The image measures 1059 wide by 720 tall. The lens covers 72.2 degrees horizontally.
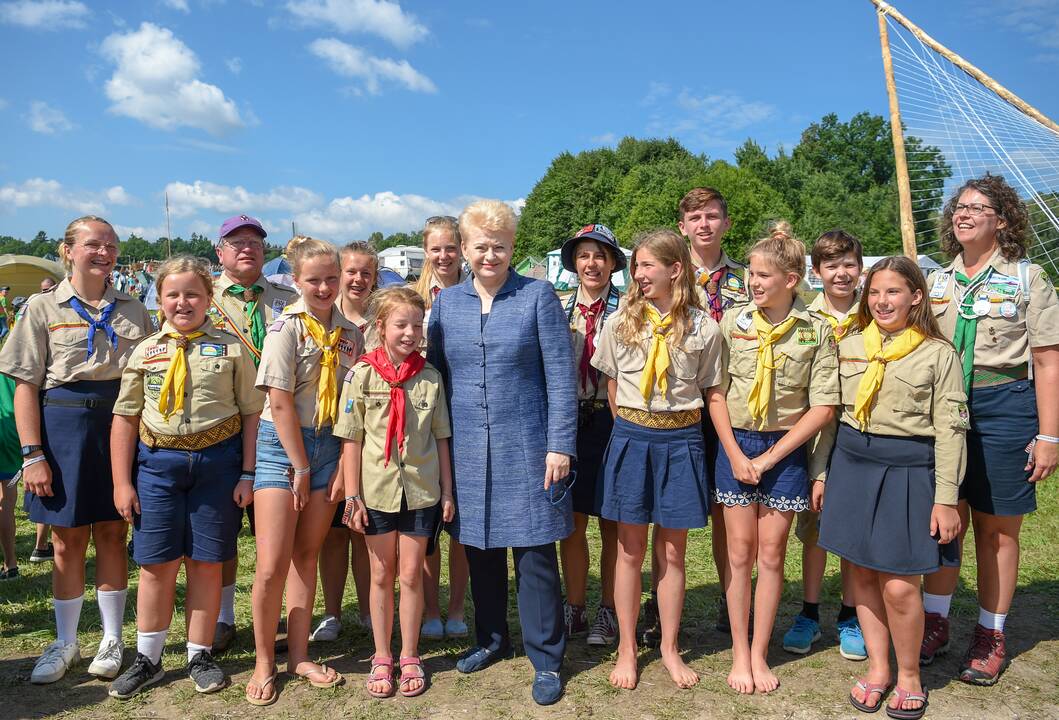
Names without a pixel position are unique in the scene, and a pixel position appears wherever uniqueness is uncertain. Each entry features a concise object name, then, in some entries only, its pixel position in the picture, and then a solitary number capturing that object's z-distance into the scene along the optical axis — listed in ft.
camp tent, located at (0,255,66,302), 62.34
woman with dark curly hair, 11.10
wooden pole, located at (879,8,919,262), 17.42
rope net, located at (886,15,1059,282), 15.85
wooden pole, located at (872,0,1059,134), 16.88
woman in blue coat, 10.73
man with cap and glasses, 12.71
